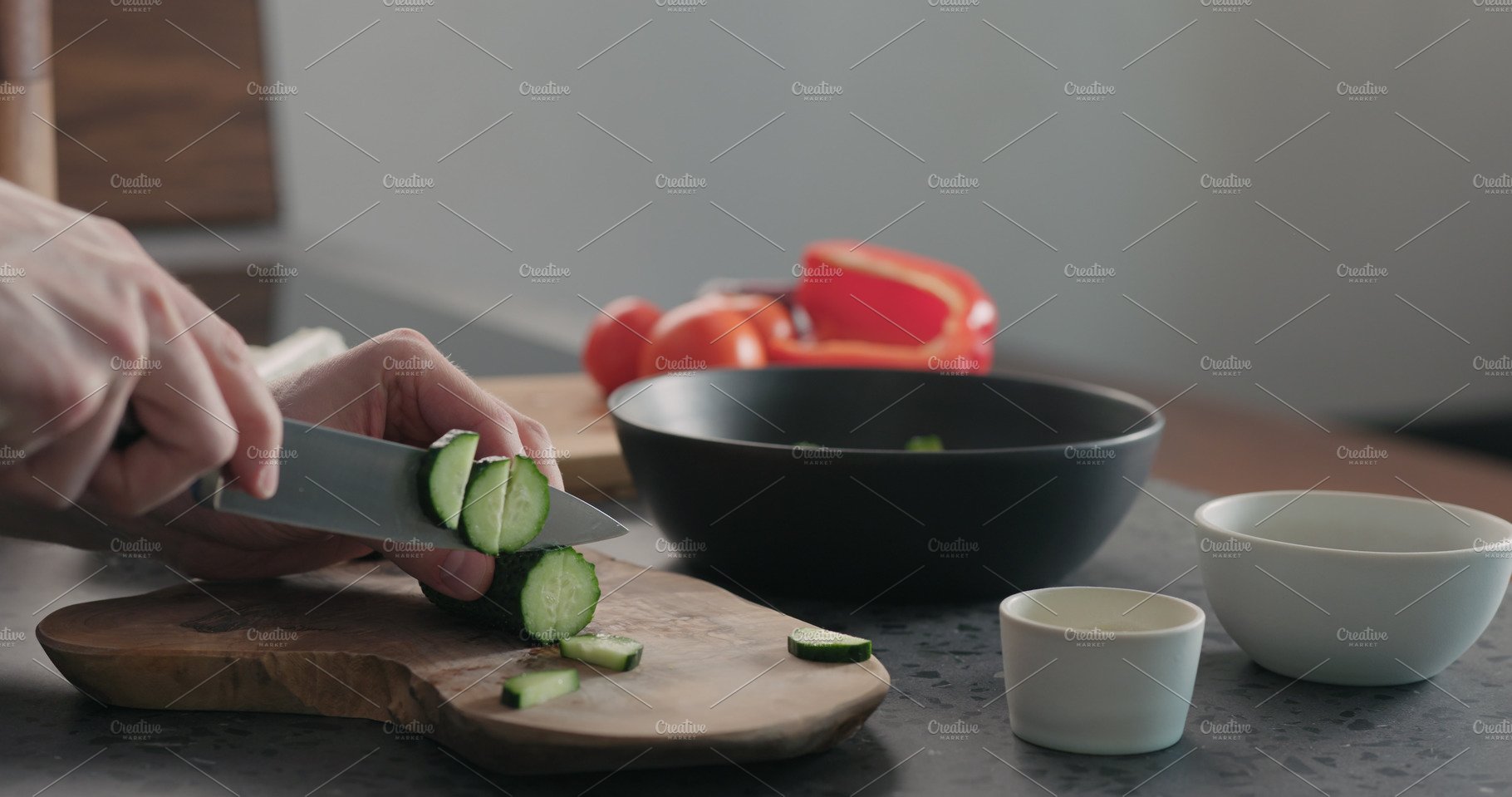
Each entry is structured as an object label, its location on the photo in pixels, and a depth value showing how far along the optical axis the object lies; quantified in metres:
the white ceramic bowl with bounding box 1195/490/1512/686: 0.93
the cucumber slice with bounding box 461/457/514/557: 0.97
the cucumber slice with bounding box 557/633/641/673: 0.90
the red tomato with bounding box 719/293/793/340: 1.99
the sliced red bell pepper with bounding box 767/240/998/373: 2.13
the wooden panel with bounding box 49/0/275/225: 3.64
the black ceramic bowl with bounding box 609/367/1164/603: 1.08
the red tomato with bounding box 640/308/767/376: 1.85
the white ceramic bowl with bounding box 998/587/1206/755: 0.84
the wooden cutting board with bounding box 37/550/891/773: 0.80
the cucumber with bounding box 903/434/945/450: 1.25
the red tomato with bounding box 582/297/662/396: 1.91
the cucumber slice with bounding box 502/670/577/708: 0.82
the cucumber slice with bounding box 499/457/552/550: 1.00
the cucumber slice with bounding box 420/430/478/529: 0.96
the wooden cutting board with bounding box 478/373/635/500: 1.50
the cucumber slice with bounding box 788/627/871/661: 0.89
